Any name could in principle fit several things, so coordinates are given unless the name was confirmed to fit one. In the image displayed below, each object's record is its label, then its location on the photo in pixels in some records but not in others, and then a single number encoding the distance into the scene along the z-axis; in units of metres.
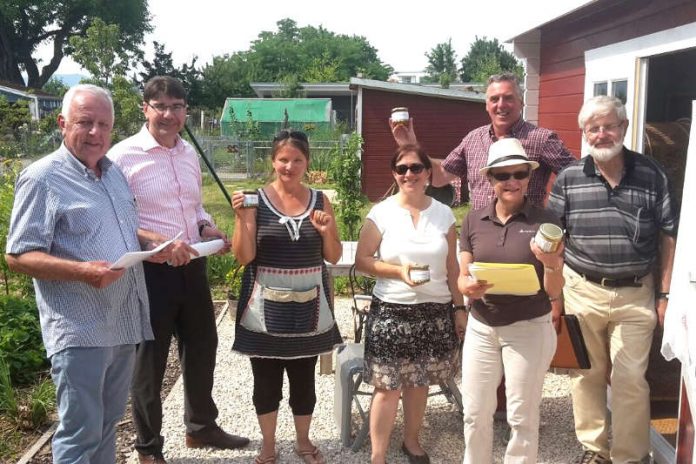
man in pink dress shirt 3.22
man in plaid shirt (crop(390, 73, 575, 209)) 3.60
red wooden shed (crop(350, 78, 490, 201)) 16.19
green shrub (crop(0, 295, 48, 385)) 4.60
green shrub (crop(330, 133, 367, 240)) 7.96
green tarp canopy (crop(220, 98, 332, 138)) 31.67
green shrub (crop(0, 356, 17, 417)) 4.00
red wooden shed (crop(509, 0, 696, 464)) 3.67
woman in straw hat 2.91
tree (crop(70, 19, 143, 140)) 12.91
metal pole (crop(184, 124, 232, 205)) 3.73
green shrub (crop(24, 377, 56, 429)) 4.03
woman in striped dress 3.11
